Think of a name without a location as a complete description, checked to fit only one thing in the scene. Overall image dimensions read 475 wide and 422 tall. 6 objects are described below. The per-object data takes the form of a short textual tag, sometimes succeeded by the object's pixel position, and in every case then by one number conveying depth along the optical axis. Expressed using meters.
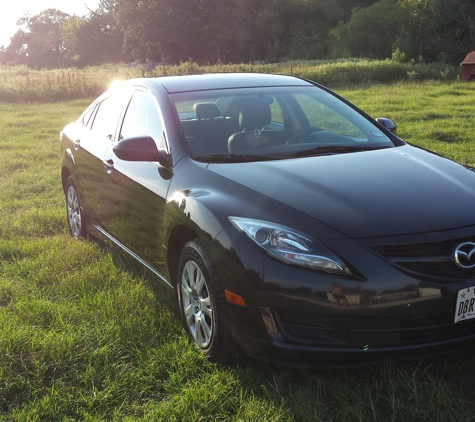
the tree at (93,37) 77.54
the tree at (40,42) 99.12
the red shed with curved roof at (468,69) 25.20
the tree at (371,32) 59.59
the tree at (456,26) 44.34
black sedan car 2.45
